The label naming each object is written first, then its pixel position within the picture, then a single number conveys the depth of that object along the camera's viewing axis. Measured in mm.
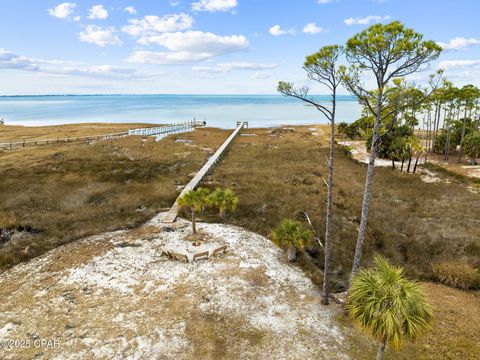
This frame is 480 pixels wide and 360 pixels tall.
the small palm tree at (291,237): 15398
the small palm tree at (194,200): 18036
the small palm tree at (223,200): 20359
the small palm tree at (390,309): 8023
